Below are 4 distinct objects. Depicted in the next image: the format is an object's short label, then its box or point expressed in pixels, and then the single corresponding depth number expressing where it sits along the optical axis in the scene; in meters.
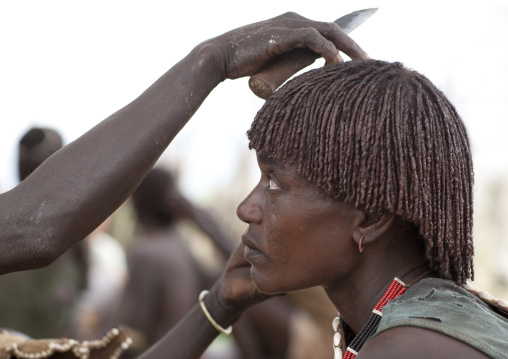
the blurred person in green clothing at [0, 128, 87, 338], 5.80
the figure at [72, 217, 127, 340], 7.04
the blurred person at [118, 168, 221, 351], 6.50
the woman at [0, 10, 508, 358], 2.16
